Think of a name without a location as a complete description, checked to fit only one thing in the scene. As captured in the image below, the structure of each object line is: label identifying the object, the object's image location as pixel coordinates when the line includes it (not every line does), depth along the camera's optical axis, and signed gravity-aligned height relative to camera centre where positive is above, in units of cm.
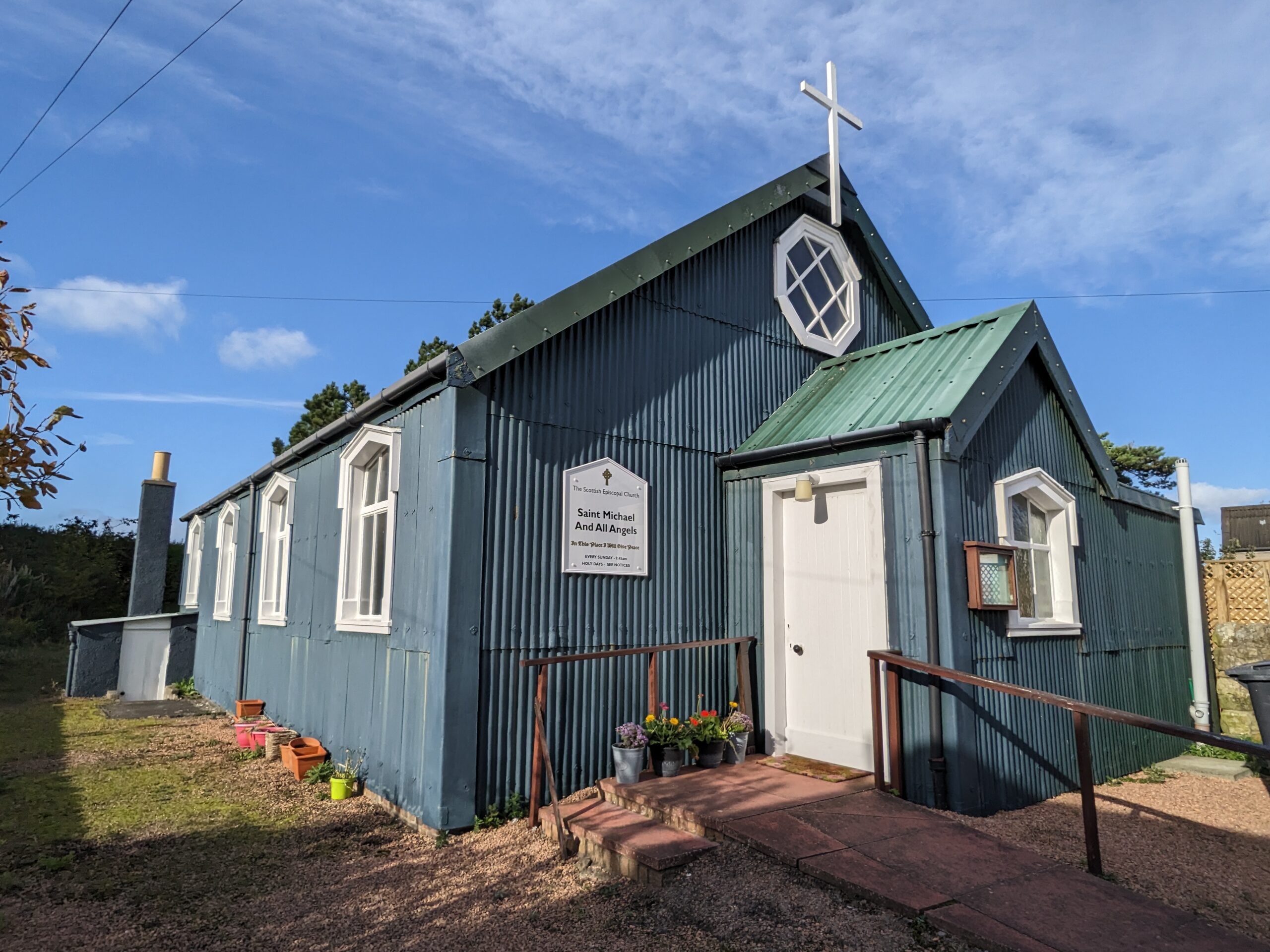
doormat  643 -133
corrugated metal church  624 +56
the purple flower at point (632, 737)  638 -104
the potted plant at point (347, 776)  709 -155
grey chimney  1711 +108
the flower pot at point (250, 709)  1073 -143
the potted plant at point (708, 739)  676 -111
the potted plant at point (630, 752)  632 -115
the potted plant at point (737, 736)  695 -112
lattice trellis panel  1142 +21
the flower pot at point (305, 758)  787 -151
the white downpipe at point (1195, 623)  954 -19
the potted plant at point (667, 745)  652 -113
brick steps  486 -149
